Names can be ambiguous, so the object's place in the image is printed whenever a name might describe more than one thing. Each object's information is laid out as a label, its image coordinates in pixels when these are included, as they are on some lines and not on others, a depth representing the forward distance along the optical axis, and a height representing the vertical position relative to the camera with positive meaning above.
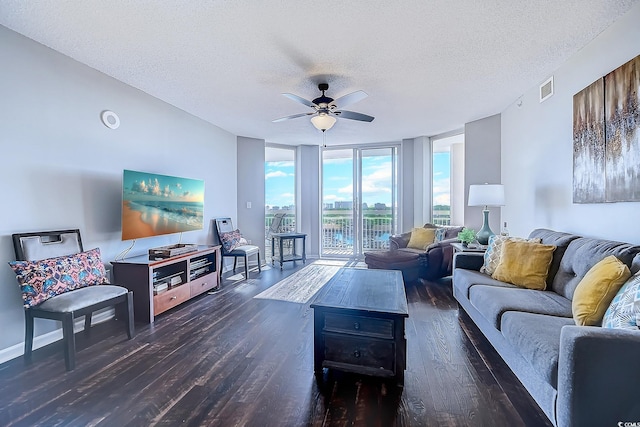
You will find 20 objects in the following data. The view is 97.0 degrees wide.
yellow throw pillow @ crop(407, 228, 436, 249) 4.80 -0.47
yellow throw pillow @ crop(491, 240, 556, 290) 2.30 -0.46
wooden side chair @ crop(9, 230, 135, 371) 2.01 -0.54
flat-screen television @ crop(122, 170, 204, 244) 2.85 +0.09
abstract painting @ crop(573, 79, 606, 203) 2.17 +0.52
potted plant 3.51 -0.34
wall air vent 2.85 +1.24
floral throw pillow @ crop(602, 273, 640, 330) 1.23 -0.45
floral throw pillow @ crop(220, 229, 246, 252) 4.43 -0.45
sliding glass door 6.05 +0.25
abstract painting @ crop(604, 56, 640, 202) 1.86 +0.54
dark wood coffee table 1.77 -0.80
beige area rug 3.58 -1.07
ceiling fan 2.72 +1.08
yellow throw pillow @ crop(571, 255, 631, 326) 1.46 -0.44
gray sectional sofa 1.11 -0.65
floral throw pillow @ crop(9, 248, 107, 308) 2.02 -0.48
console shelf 2.79 -0.74
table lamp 3.42 +0.18
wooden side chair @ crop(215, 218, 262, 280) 4.44 -0.50
